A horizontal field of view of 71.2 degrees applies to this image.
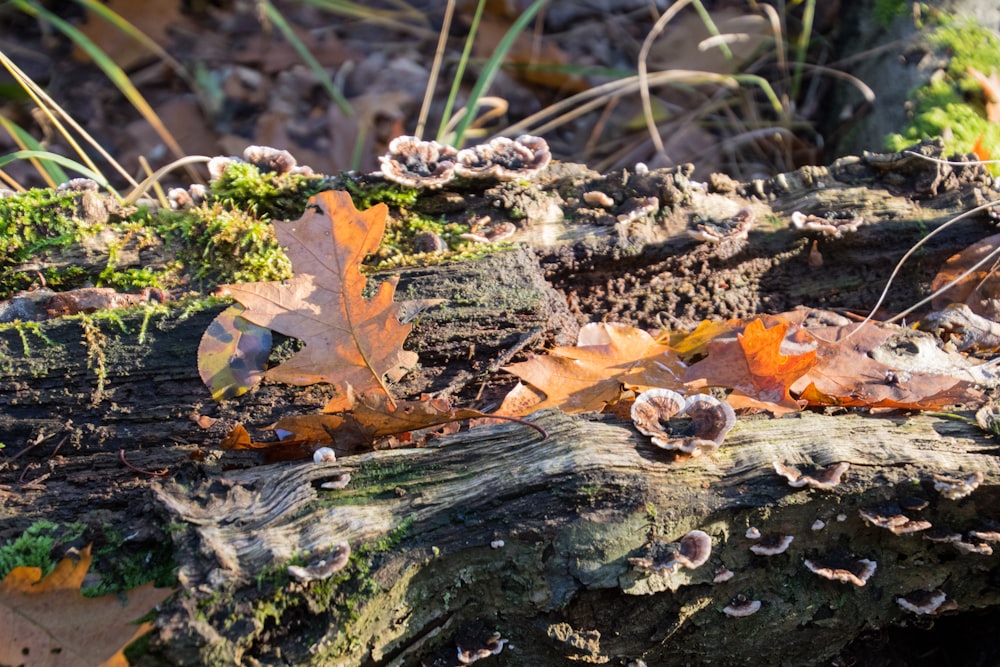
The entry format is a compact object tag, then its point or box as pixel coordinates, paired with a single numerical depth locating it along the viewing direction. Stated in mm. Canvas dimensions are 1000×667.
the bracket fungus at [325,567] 1771
